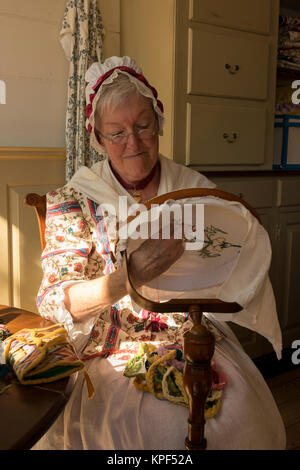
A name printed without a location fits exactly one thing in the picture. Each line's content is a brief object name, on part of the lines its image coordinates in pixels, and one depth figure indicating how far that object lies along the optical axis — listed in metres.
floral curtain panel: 1.80
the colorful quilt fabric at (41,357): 0.73
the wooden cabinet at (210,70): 1.75
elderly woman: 0.92
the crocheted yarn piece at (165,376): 0.95
